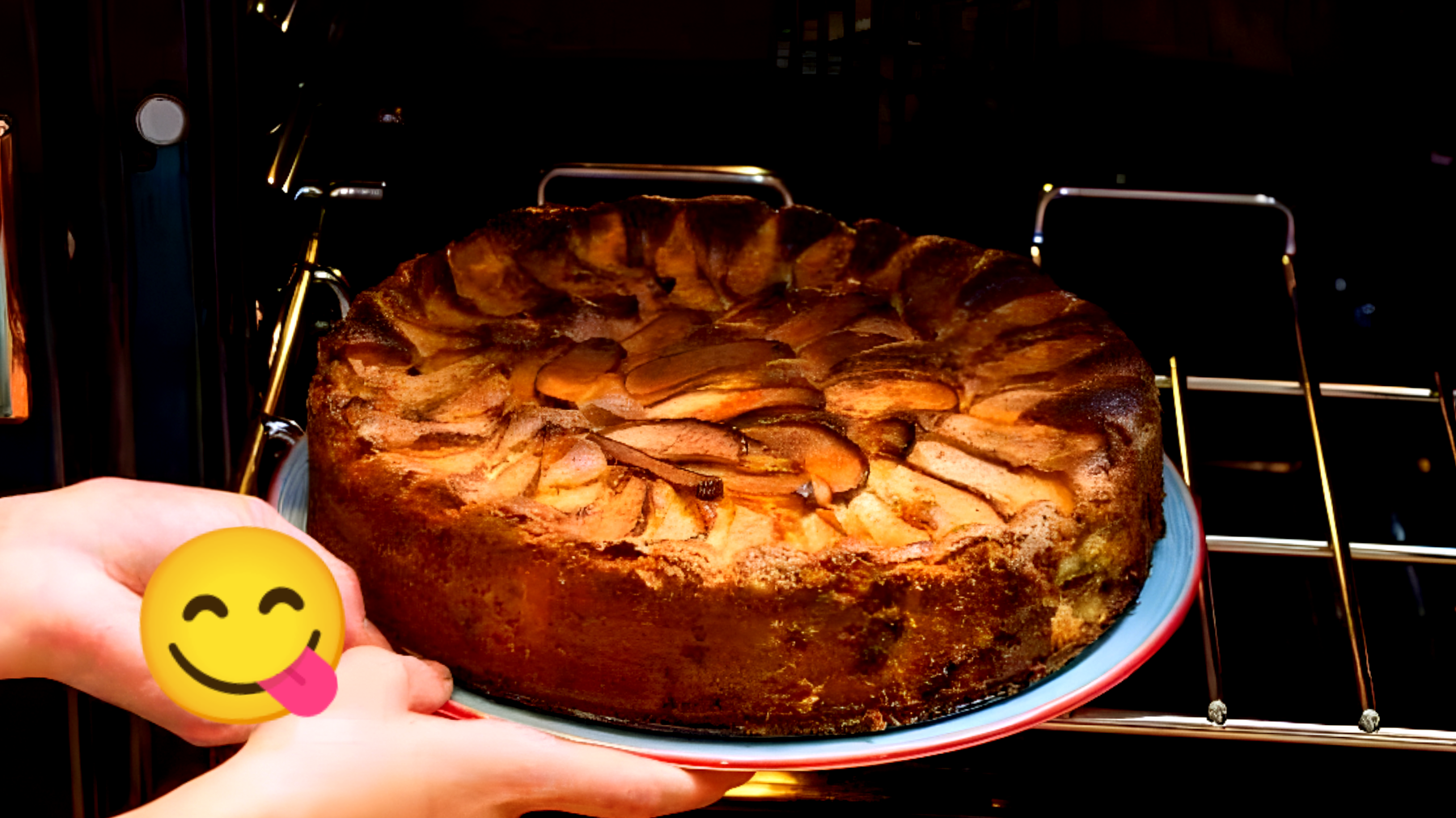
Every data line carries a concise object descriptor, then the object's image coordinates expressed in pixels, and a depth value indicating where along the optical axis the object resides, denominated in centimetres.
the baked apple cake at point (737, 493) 70
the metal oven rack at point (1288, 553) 75
